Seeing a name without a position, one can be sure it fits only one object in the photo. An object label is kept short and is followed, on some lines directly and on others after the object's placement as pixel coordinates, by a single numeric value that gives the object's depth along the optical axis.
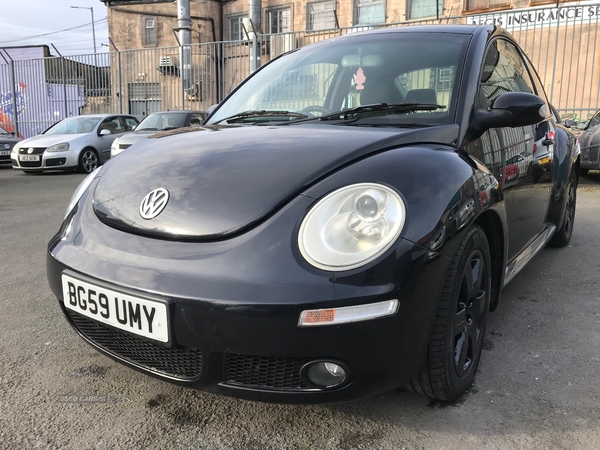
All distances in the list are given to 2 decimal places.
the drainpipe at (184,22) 16.80
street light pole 33.84
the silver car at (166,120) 9.69
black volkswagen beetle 1.38
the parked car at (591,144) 7.61
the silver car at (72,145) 10.04
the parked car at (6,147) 11.47
